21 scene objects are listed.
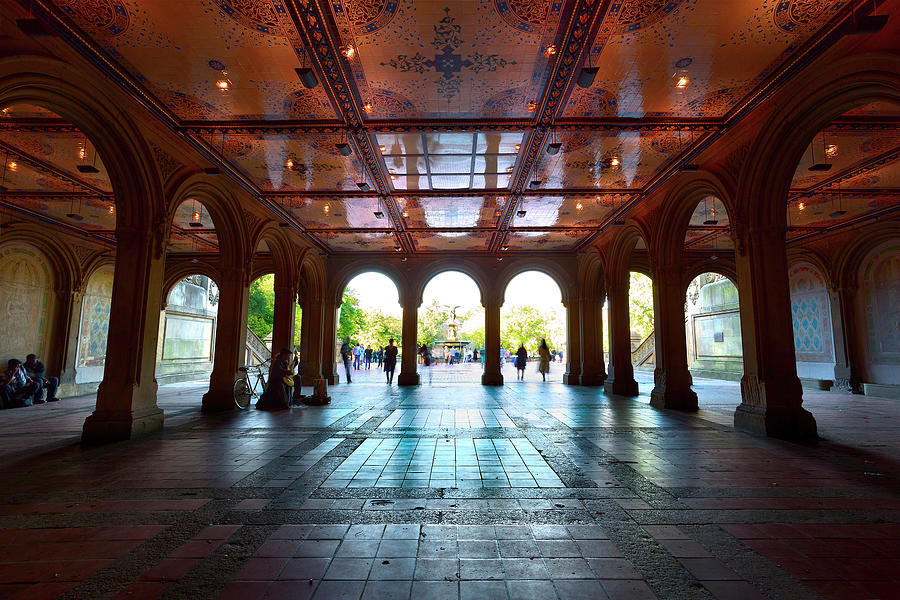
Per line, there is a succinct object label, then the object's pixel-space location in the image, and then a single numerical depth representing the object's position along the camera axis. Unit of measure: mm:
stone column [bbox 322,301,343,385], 15672
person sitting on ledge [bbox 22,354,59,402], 11016
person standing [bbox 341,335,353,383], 15562
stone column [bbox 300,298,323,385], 15000
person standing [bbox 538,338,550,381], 17177
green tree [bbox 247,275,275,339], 31750
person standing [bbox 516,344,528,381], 17984
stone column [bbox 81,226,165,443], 6461
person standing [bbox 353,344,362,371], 30109
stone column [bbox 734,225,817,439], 6559
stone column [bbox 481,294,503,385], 15359
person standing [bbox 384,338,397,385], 16047
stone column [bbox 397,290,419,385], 15430
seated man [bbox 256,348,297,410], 9617
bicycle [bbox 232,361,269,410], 9703
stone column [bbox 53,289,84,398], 12688
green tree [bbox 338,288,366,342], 35406
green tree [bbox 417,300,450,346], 50156
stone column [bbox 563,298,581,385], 15617
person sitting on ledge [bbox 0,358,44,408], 10070
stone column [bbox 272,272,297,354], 12633
